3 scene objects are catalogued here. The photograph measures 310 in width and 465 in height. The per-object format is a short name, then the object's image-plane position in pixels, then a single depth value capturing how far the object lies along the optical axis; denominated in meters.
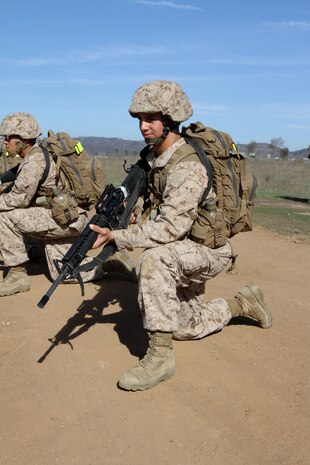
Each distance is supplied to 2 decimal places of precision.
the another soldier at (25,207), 5.11
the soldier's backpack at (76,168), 5.35
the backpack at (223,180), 3.67
